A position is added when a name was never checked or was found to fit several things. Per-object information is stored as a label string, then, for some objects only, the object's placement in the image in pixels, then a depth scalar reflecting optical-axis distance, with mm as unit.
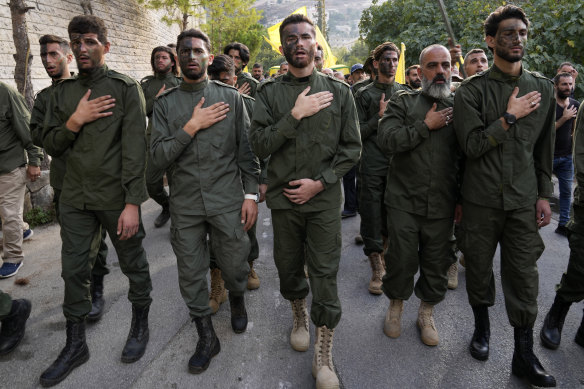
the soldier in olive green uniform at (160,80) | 5698
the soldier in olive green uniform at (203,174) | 2771
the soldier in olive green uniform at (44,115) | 3191
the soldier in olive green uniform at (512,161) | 2531
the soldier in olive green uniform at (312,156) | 2588
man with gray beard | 2918
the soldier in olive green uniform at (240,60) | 5605
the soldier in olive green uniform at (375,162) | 4008
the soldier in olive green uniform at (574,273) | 2920
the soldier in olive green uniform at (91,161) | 2791
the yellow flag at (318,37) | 9055
